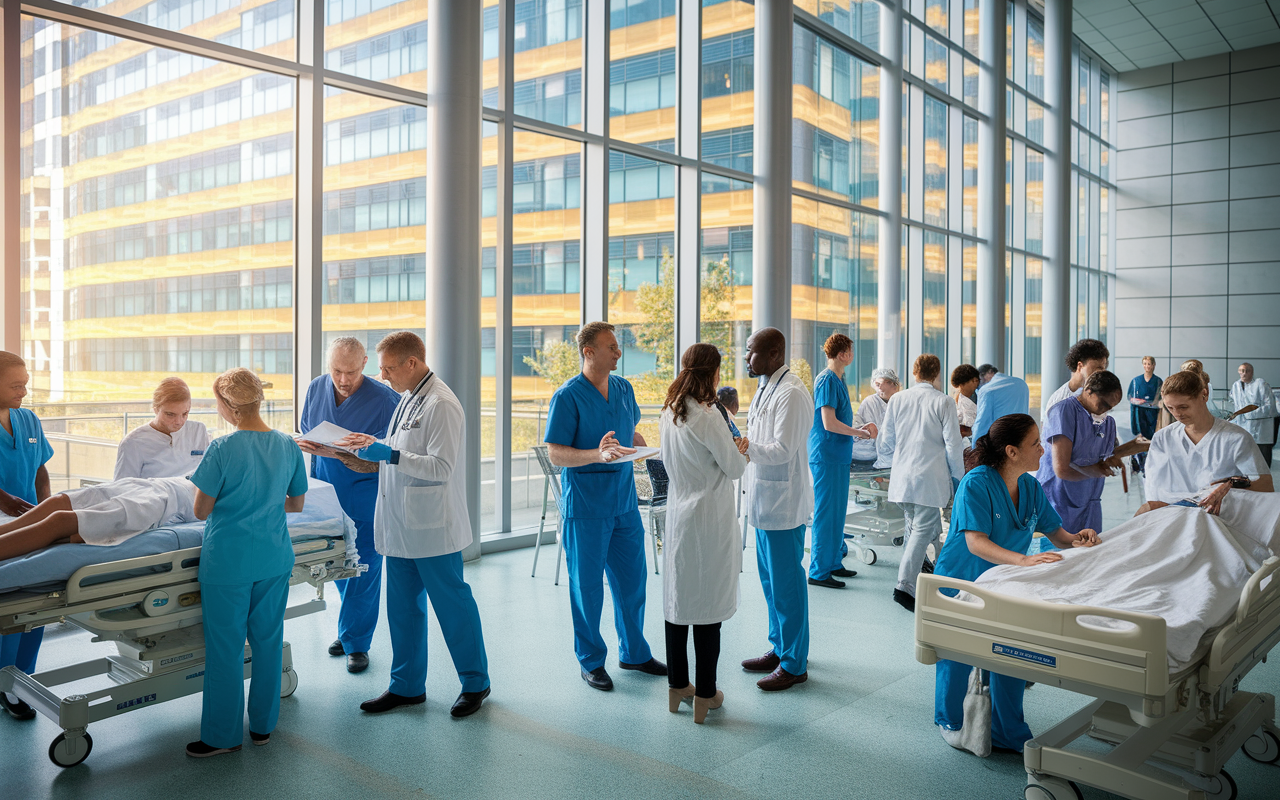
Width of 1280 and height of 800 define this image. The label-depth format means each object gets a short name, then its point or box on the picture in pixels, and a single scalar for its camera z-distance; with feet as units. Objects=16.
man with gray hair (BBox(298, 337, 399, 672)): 14.29
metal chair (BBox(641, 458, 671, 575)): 19.30
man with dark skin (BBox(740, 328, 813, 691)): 13.17
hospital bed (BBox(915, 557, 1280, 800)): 7.91
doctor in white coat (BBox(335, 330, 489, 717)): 11.74
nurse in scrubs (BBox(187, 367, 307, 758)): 10.41
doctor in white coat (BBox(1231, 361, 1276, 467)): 43.34
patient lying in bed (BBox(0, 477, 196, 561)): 9.80
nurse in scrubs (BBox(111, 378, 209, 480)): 13.10
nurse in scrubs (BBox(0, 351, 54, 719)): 11.95
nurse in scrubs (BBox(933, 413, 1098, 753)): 10.31
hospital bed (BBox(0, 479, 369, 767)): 9.55
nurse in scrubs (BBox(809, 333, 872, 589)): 19.03
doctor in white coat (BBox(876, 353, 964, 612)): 17.84
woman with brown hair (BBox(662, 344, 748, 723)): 11.35
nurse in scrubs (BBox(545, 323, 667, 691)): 13.20
